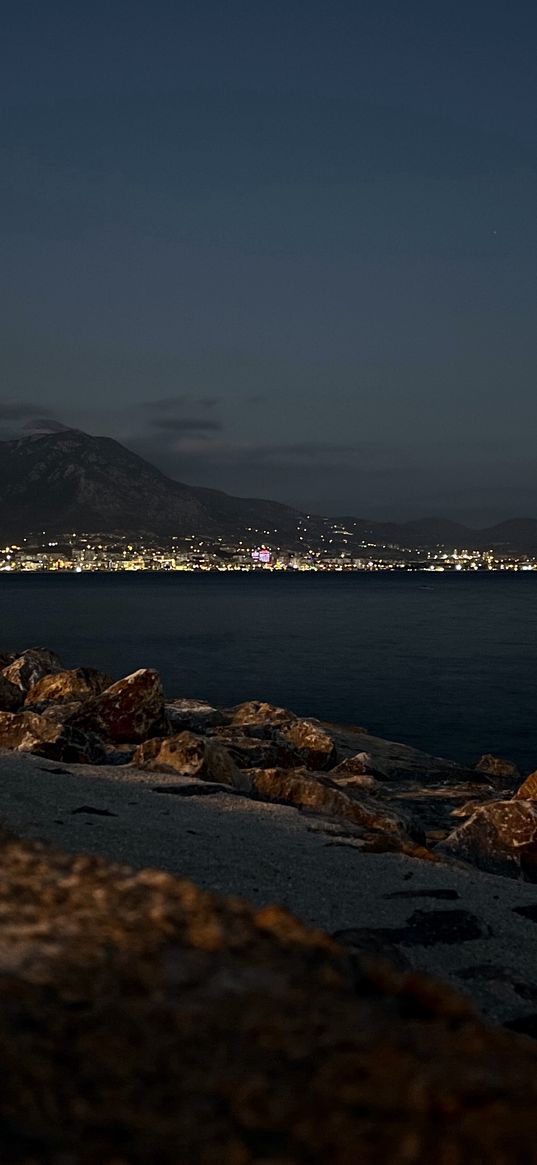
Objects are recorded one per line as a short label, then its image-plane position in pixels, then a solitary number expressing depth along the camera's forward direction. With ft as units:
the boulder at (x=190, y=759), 42.19
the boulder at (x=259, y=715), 71.31
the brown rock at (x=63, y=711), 54.82
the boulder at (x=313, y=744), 59.93
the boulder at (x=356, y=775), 53.16
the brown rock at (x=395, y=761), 64.44
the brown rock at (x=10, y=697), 67.15
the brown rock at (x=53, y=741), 45.34
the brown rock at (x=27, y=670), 78.84
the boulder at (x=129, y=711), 55.93
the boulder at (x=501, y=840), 36.17
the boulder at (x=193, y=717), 67.32
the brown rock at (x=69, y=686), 69.31
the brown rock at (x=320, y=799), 38.17
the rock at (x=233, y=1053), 8.91
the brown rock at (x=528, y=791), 46.83
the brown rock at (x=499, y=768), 71.41
